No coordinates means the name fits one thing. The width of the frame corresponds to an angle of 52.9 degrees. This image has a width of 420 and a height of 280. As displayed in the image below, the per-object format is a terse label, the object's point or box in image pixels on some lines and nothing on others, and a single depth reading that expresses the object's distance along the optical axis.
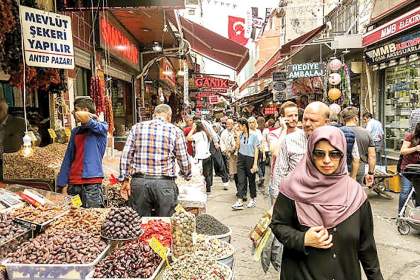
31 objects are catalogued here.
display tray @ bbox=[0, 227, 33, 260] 3.19
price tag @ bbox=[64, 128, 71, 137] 6.76
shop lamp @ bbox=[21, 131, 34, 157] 4.42
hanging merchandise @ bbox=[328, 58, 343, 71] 12.78
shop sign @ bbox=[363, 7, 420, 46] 9.16
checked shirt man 4.76
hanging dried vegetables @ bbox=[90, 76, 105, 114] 6.95
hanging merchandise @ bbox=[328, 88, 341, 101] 12.85
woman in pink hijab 2.37
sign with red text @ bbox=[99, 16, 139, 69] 8.38
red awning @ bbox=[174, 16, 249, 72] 14.80
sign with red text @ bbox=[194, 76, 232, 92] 23.63
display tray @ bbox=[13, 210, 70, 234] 3.65
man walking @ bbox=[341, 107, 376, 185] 6.57
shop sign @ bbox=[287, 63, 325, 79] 13.17
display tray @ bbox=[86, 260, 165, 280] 2.85
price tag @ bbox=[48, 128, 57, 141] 6.10
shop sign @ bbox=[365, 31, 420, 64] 9.82
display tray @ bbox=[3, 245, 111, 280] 2.93
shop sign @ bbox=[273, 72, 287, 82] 17.30
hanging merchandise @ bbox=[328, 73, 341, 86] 12.87
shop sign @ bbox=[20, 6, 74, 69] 4.73
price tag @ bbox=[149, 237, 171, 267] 2.97
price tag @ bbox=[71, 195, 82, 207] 4.18
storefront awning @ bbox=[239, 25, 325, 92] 14.18
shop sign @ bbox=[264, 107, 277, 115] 22.19
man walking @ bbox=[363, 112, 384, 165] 11.61
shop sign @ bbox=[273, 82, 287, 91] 17.33
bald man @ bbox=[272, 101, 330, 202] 4.52
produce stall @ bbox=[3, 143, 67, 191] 5.55
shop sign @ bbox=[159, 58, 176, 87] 16.06
